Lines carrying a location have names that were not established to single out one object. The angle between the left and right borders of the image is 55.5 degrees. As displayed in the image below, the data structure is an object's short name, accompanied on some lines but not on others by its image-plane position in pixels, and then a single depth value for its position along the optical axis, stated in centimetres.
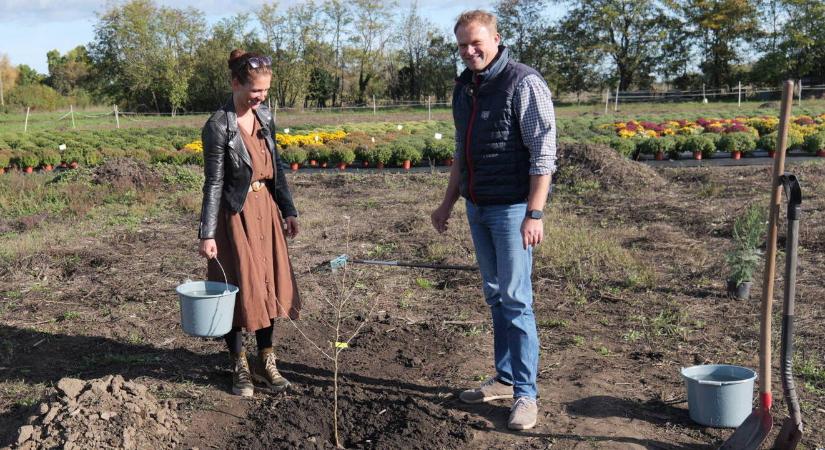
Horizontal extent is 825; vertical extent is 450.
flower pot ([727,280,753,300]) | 520
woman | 354
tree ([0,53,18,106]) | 5581
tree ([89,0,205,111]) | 4350
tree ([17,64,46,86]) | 6446
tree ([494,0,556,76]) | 4994
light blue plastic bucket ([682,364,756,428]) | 320
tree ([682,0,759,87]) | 4456
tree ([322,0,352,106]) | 4819
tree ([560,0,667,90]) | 4700
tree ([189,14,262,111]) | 4431
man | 309
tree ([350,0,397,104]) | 4878
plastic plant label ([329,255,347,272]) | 550
